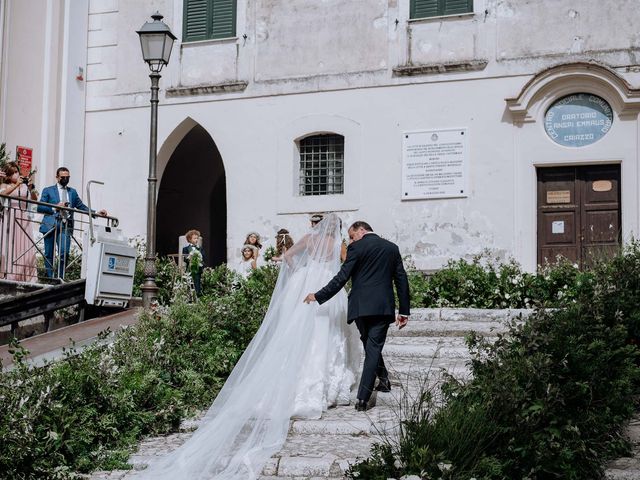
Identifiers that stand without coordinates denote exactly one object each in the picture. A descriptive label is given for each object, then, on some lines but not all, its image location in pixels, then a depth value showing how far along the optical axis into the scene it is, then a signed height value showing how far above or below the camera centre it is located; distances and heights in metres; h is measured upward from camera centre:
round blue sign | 16.52 +2.48
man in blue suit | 14.70 +0.61
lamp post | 13.50 +1.91
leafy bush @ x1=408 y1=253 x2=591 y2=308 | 14.10 -0.25
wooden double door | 16.59 +1.00
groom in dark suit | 9.36 -0.26
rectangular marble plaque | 17.28 +1.80
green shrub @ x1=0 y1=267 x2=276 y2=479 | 7.78 -1.10
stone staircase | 7.71 -1.36
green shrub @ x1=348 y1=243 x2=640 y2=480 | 6.86 -1.01
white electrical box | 14.20 -0.05
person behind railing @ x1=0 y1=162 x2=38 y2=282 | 14.21 +0.27
